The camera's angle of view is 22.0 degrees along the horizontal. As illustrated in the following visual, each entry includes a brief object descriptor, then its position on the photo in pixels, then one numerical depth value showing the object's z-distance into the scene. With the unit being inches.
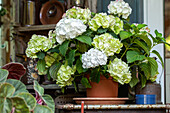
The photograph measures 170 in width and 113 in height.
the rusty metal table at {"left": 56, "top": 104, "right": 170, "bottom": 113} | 90.4
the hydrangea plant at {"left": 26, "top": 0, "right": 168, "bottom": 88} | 93.9
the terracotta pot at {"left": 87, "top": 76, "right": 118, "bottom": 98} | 97.2
